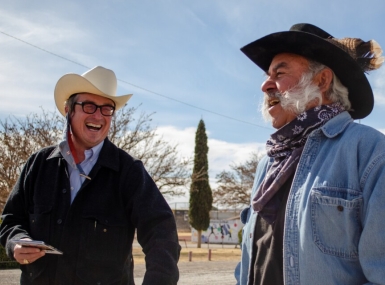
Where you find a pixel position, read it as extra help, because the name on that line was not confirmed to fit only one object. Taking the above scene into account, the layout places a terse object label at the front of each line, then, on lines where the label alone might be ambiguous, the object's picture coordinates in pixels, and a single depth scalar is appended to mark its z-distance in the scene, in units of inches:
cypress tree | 1598.2
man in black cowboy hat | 78.0
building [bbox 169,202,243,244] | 1825.8
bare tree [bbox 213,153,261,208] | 1588.3
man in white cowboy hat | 105.9
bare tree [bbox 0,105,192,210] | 783.7
